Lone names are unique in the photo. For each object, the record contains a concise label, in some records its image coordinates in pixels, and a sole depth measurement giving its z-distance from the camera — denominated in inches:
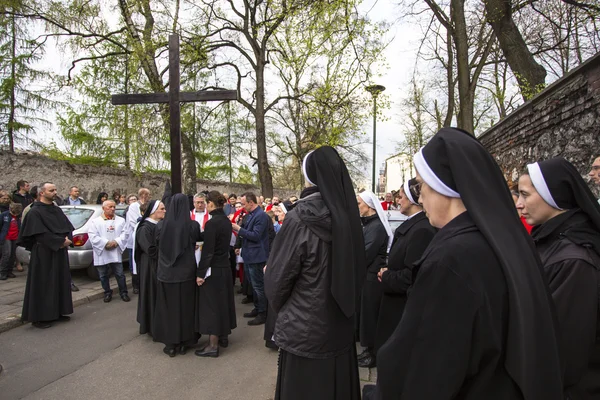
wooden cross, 257.3
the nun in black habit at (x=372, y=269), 170.9
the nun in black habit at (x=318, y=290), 103.7
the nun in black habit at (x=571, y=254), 67.3
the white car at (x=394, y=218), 292.7
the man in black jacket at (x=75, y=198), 387.5
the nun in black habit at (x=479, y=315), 45.9
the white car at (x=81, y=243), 315.9
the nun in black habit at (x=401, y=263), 129.4
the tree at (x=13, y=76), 616.7
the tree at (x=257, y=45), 545.3
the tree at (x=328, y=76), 441.4
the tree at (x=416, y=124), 1116.5
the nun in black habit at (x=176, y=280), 183.0
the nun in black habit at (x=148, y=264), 204.7
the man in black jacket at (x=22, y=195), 362.3
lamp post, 544.1
